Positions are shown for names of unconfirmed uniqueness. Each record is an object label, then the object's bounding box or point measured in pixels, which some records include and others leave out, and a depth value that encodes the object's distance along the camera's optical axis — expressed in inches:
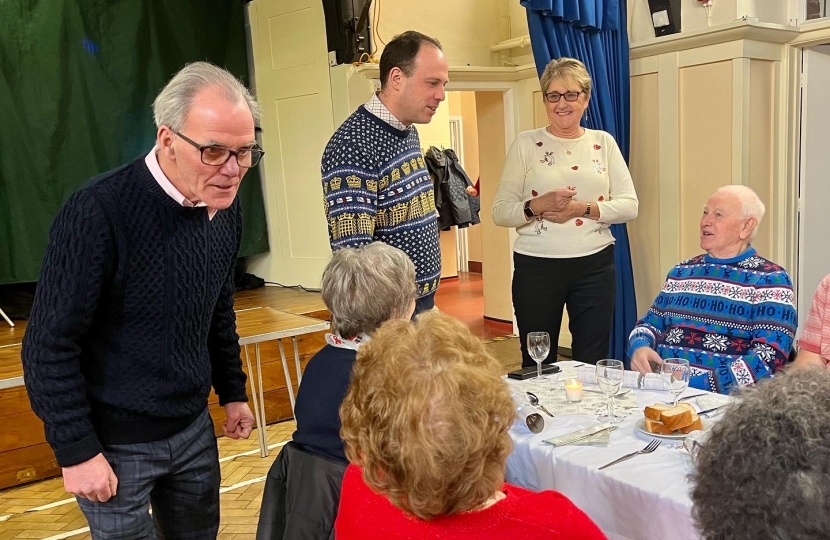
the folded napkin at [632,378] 77.2
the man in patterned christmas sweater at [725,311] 85.8
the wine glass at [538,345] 79.5
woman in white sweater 116.5
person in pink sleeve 84.1
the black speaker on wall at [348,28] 171.3
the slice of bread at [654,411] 63.9
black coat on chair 58.6
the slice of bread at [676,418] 62.9
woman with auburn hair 38.5
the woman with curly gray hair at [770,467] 29.8
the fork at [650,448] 59.8
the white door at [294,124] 188.1
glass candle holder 74.2
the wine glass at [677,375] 69.2
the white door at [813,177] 161.2
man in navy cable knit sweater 55.7
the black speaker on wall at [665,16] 164.4
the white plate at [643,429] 62.2
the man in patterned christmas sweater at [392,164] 89.4
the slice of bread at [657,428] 63.4
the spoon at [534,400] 73.5
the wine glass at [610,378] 71.6
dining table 54.0
